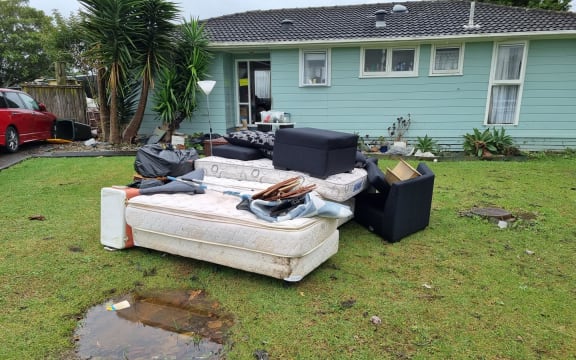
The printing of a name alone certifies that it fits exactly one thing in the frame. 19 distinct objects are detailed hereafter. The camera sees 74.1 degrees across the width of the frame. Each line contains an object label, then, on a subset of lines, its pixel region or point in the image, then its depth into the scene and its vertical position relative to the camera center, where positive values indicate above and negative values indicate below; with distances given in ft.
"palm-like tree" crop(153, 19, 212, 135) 30.25 +1.61
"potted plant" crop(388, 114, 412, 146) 31.07 -2.63
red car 28.02 -2.11
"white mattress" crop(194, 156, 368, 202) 12.41 -2.81
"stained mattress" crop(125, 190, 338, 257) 9.44 -3.38
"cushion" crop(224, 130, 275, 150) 15.60 -1.80
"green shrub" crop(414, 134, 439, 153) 29.66 -3.73
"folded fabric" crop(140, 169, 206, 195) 12.02 -2.94
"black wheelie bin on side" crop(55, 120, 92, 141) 34.17 -3.26
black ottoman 12.62 -1.87
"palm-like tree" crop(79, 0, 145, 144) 27.66 +4.47
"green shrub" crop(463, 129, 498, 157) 28.17 -3.43
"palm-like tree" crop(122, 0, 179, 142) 28.60 +4.22
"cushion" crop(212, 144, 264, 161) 15.35 -2.30
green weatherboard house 28.43 +1.84
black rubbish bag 14.99 -2.70
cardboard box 13.91 -2.85
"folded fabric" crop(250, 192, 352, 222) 9.90 -2.96
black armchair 12.53 -3.87
